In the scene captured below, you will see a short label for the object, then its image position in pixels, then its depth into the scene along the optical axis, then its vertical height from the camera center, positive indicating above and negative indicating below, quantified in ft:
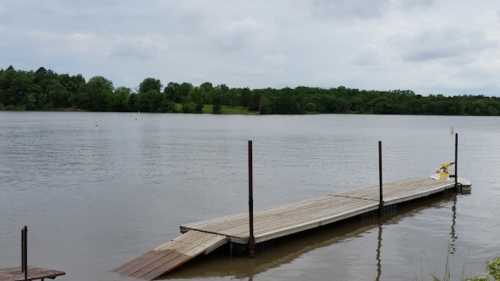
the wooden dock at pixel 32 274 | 28.91 -8.39
